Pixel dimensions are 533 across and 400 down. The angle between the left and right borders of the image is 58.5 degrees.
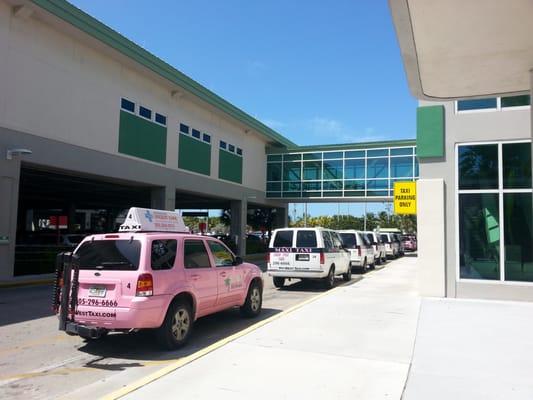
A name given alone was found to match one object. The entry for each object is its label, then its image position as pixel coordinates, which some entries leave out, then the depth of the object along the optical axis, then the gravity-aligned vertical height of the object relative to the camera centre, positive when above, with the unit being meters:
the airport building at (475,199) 11.72 +1.06
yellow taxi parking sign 15.99 +1.38
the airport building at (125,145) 17.47 +5.07
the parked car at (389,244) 32.59 -0.44
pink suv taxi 6.90 -0.77
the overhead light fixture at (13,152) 16.55 +2.71
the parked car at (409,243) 46.63 -0.41
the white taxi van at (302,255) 14.95 -0.59
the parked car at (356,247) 21.86 -0.44
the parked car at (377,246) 26.12 -0.45
